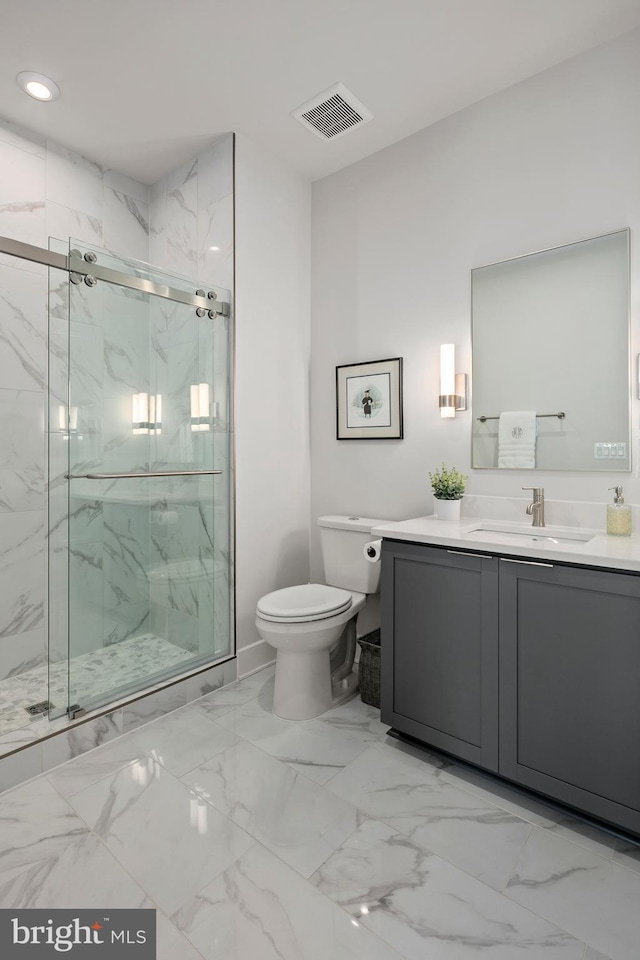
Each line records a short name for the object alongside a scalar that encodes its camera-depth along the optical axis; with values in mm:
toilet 2098
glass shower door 1961
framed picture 2525
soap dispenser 1754
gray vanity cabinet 1431
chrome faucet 1980
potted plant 2141
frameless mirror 1881
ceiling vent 2164
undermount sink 1781
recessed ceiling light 2053
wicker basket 2262
